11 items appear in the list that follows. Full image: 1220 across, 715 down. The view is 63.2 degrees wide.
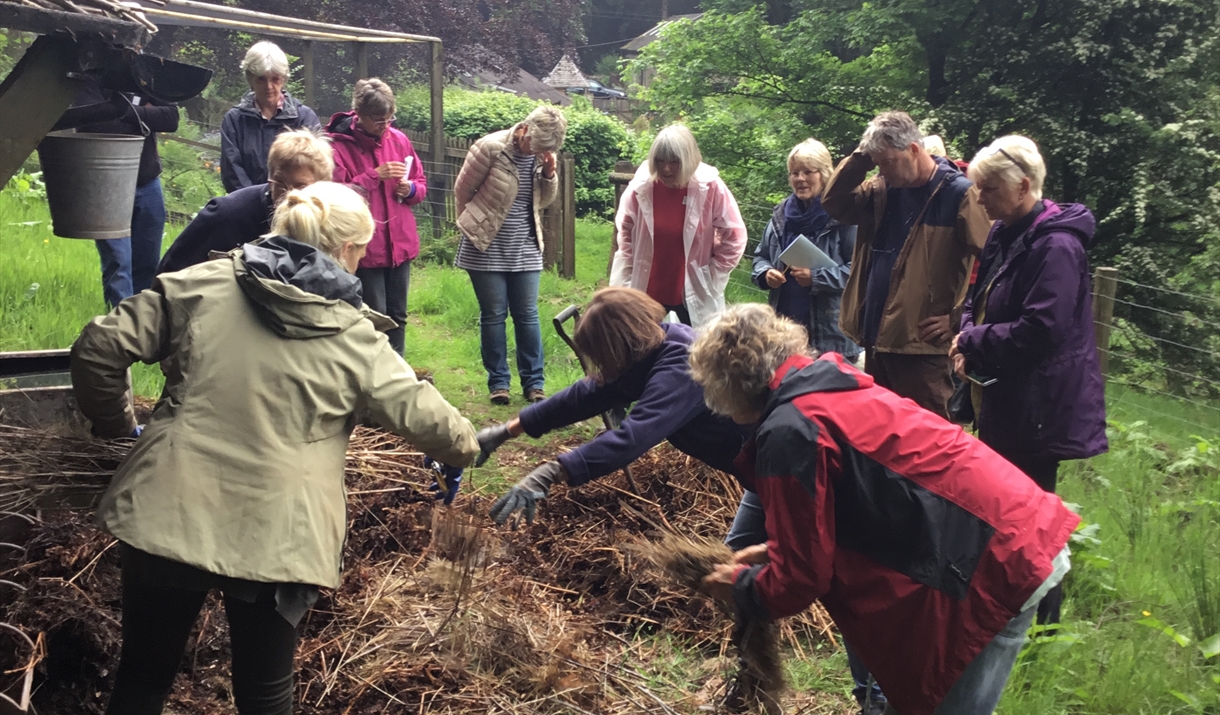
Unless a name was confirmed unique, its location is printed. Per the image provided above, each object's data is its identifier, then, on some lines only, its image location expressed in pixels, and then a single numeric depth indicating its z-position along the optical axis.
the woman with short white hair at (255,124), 4.93
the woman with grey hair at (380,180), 5.20
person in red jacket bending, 2.18
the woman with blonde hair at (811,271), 4.99
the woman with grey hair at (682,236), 5.23
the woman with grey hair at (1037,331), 3.36
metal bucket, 3.41
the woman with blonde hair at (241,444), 2.11
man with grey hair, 4.09
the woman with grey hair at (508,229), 5.66
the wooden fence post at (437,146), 10.70
